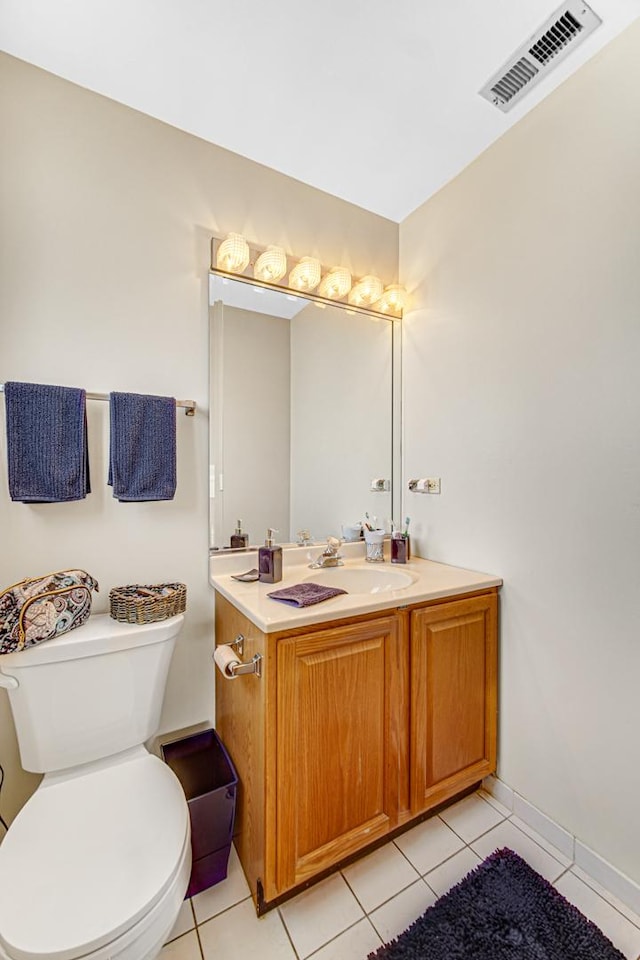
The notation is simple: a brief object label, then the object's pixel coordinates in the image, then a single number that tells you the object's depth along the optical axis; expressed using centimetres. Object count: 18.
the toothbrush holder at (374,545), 188
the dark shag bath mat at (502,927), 106
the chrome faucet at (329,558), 173
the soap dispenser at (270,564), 148
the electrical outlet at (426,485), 186
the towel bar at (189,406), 148
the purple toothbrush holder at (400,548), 183
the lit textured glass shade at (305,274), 173
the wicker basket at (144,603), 125
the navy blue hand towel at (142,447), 133
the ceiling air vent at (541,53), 116
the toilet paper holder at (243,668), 112
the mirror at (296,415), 162
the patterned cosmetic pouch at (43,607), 105
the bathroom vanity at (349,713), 110
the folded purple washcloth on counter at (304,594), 122
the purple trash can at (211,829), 120
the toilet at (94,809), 76
